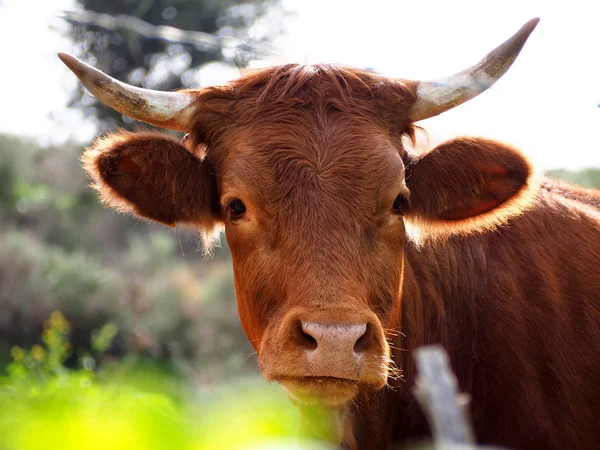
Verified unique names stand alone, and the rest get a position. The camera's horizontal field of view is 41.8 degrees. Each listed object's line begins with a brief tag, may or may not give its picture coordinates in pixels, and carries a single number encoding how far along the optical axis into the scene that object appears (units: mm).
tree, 19859
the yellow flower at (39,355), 7616
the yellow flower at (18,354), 7611
